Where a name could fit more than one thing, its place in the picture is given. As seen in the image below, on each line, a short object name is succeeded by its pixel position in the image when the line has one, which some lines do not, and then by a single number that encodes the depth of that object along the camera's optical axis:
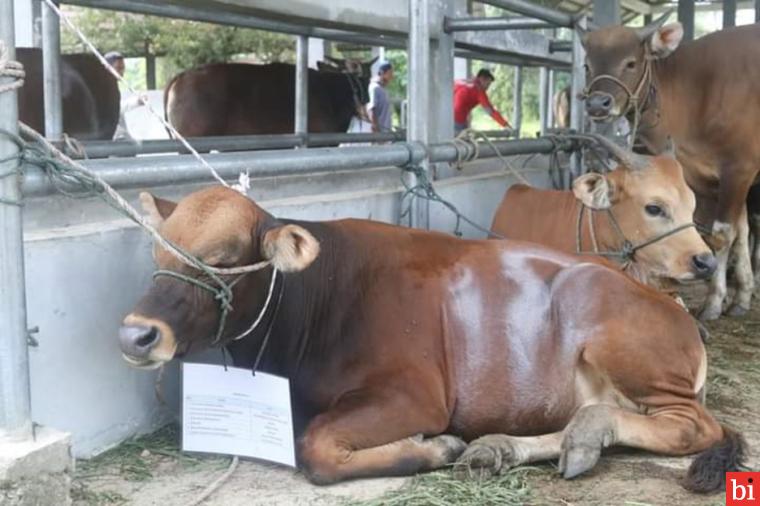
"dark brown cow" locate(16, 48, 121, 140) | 8.12
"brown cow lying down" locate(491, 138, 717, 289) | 5.05
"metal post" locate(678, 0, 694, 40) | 13.30
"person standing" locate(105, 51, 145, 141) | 10.41
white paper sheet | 3.76
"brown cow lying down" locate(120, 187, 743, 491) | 3.63
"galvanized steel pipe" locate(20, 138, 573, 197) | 3.75
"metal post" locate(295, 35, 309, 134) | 8.23
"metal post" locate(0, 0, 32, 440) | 3.05
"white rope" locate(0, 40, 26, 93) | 3.01
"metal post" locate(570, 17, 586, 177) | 7.59
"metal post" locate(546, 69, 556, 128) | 13.02
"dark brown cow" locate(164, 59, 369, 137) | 9.66
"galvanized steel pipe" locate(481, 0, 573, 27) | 5.93
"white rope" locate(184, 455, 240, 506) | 3.43
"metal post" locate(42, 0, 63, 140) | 4.86
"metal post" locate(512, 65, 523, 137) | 12.59
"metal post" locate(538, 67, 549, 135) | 12.74
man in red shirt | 13.96
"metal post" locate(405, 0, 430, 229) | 5.46
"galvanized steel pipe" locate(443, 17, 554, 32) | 6.37
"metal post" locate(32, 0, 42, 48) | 5.73
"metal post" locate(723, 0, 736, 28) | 14.53
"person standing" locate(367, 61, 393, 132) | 12.52
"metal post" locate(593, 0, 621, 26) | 9.16
